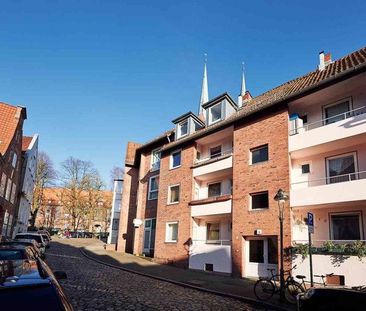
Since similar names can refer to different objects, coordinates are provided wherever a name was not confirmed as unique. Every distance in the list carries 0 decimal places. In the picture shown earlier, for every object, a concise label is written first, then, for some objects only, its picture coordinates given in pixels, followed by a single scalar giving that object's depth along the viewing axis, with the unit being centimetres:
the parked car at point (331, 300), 504
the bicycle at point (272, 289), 1160
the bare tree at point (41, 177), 5371
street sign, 1147
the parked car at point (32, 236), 2229
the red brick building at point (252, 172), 1554
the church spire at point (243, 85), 4563
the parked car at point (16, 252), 762
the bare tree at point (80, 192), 5569
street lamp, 1230
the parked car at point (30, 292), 284
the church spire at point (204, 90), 4832
